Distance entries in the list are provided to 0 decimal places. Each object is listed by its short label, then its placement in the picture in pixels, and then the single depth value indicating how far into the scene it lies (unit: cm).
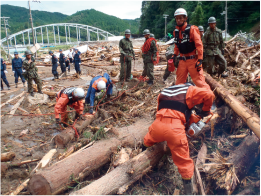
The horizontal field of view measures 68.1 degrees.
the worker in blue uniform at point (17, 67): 1059
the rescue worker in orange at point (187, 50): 452
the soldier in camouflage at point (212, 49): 643
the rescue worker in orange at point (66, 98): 489
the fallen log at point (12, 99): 742
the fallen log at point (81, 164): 292
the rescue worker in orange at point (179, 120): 281
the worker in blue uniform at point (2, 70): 973
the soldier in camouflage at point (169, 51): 679
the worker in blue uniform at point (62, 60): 1314
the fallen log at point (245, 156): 328
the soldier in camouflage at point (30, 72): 832
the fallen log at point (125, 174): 275
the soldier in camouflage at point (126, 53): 827
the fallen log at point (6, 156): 401
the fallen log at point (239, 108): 320
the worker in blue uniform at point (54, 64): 1224
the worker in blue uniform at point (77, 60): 1286
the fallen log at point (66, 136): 432
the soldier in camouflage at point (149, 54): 774
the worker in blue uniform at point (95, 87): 539
